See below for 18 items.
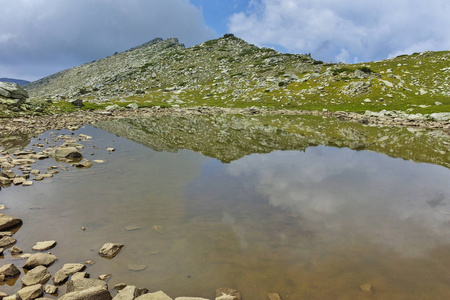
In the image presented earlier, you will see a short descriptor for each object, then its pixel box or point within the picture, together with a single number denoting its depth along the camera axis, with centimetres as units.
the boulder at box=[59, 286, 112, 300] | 511
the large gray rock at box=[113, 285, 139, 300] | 531
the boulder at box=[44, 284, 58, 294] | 564
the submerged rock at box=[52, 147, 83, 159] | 1684
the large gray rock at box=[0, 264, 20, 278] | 605
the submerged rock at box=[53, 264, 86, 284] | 599
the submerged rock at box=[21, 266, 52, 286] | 587
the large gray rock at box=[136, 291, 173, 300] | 520
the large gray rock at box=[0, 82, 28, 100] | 3995
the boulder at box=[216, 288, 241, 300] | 552
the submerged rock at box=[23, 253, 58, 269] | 643
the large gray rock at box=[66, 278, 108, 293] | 558
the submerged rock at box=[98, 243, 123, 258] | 696
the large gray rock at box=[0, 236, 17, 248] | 731
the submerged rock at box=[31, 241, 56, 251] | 717
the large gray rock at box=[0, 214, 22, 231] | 805
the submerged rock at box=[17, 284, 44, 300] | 536
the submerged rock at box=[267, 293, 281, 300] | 561
